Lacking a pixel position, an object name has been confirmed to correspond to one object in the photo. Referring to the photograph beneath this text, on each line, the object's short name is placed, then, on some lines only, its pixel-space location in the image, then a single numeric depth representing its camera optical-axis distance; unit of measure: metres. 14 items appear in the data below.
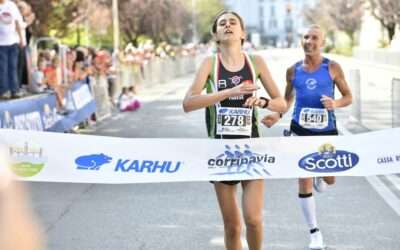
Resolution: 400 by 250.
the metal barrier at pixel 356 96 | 18.52
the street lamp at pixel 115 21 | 36.10
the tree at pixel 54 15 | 31.38
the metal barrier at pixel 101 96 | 20.63
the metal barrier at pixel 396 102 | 13.73
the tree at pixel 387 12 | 48.06
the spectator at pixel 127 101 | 23.39
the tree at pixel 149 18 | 52.41
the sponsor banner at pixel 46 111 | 11.86
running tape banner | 5.97
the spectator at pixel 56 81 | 15.56
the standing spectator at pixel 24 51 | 14.34
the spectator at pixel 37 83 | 15.29
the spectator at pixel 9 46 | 13.04
